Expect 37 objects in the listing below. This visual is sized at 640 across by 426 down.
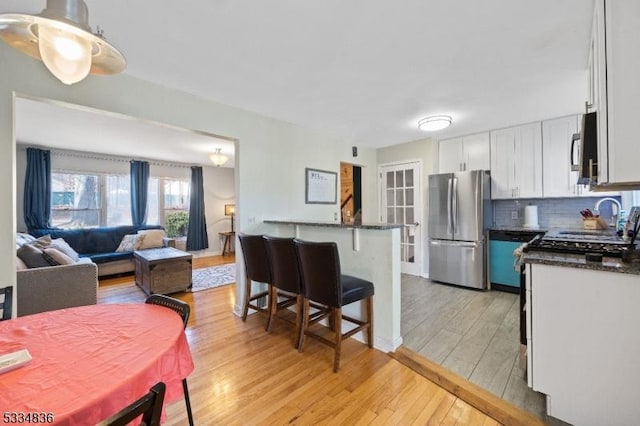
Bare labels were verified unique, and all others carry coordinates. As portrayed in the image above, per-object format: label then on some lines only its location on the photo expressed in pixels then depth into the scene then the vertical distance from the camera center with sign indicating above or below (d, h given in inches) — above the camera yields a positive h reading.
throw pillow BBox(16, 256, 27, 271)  102.6 -19.2
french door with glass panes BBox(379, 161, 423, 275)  178.1 +5.0
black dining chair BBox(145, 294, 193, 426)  51.5 -19.1
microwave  57.1 +13.6
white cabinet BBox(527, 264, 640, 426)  49.4 -26.6
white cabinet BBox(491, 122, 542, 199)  141.0 +26.6
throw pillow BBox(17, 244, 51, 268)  108.0 -16.8
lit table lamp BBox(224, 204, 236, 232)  280.4 +3.7
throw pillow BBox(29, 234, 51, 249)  134.0 -14.0
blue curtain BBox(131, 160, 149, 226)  227.8 +20.2
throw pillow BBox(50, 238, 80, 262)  143.8 -17.9
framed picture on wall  149.6 +15.3
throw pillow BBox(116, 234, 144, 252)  198.4 -21.2
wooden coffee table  145.9 -32.5
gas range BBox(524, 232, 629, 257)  66.1 -9.7
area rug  166.6 -43.8
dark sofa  180.5 -21.5
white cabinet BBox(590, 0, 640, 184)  46.1 +20.9
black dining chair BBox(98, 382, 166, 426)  22.5 -17.4
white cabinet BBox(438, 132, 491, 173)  157.2 +35.4
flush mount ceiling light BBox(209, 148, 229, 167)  188.5 +39.6
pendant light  38.5 +27.7
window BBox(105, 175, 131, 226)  225.0 +12.8
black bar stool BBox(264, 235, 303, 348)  89.5 -20.2
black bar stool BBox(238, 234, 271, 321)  101.6 -20.2
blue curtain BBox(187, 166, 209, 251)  257.1 -2.9
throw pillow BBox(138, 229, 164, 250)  198.8 -18.1
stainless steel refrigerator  144.6 -8.5
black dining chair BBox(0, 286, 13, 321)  54.5 -17.9
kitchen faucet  123.0 -0.6
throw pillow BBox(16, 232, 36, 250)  130.7 -12.6
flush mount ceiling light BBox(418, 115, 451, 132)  129.3 +43.9
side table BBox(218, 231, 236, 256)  270.6 -27.1
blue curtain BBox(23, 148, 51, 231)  183.5 +18.6
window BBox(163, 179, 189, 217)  255.3 +18.5
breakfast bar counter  87.0 -18.9
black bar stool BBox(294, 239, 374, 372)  76.9 -23.2
